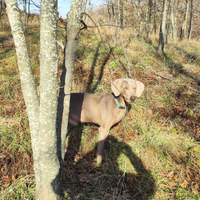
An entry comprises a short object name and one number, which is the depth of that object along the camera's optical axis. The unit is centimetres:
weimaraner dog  337
